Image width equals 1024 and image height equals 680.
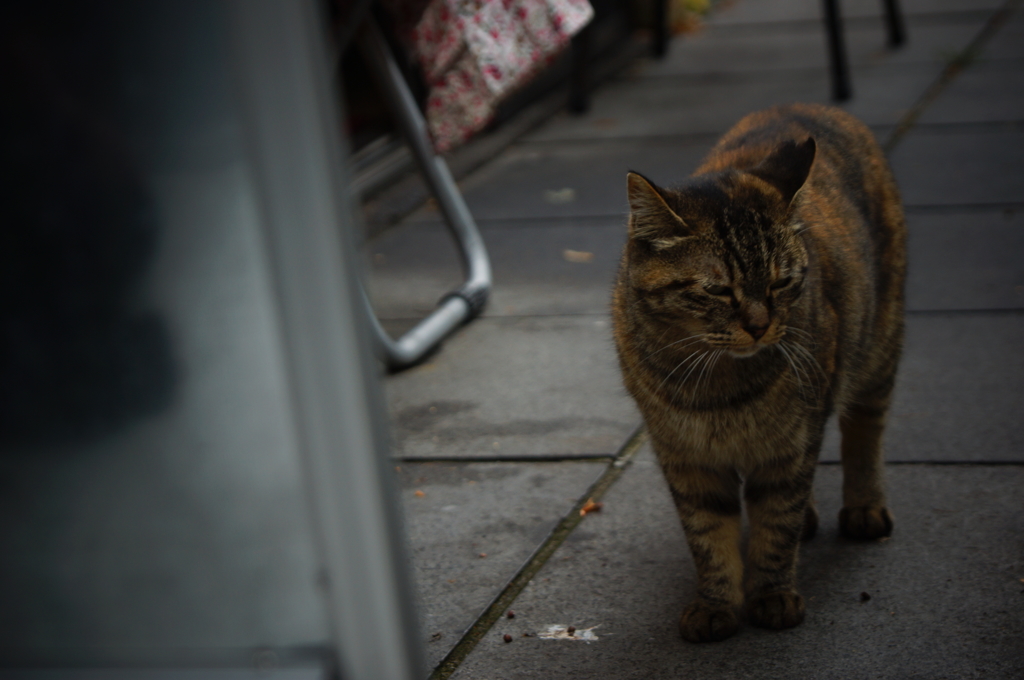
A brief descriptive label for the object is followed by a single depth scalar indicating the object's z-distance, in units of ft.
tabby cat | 8.05
